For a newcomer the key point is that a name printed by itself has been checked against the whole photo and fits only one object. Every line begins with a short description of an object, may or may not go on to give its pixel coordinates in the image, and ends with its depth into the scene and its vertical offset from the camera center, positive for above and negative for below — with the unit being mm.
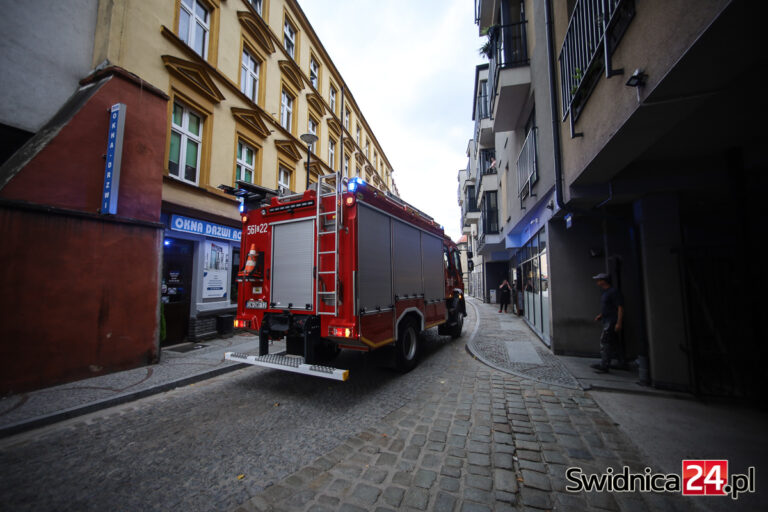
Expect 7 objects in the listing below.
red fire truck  4195 +133
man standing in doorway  5090 -767
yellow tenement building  7258 +5369
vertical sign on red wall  5312 +2375
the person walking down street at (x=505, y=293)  14641 -537
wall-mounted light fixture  2694 +1932
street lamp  8203 +4210
